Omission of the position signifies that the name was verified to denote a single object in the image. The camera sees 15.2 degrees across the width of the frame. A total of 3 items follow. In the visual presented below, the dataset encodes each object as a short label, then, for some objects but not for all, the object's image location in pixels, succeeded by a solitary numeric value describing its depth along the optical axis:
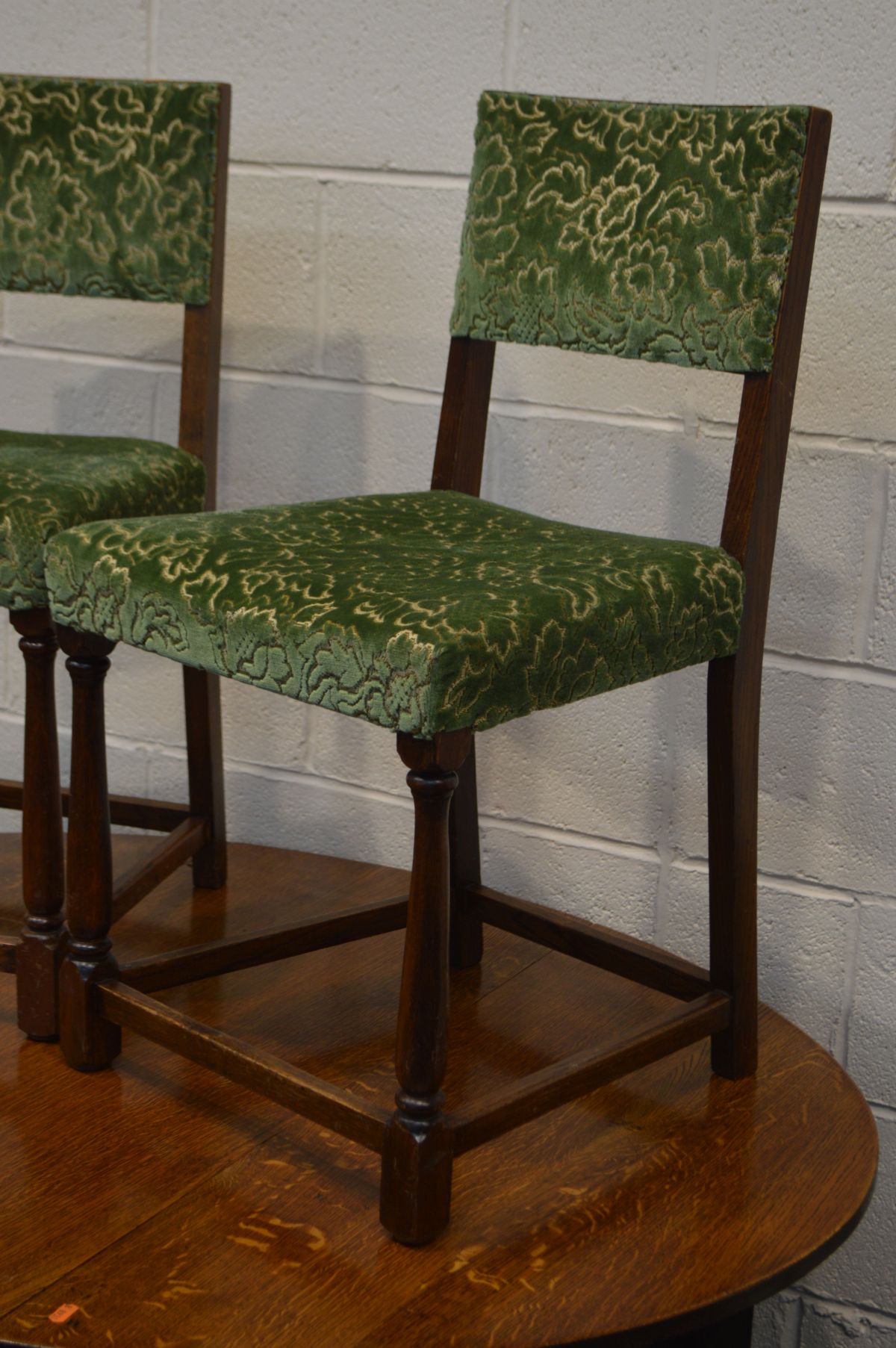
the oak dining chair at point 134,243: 3.03
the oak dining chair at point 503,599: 2.58
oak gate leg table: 2.57
